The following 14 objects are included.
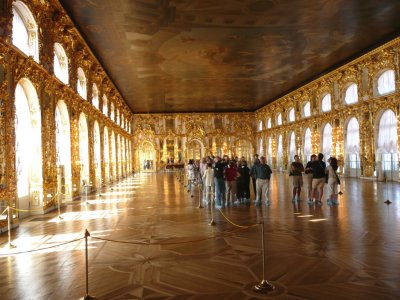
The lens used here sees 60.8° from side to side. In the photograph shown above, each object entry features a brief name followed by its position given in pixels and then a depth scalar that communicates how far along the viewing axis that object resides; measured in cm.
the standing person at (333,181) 1120
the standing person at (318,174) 1144
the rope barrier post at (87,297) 428
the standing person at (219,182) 1188
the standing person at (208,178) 1183
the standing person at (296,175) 1212
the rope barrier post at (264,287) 445
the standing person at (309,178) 1191
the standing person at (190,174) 1803
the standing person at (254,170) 1201
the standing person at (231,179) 1211
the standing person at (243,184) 1260
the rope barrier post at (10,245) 685
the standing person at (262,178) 1175
